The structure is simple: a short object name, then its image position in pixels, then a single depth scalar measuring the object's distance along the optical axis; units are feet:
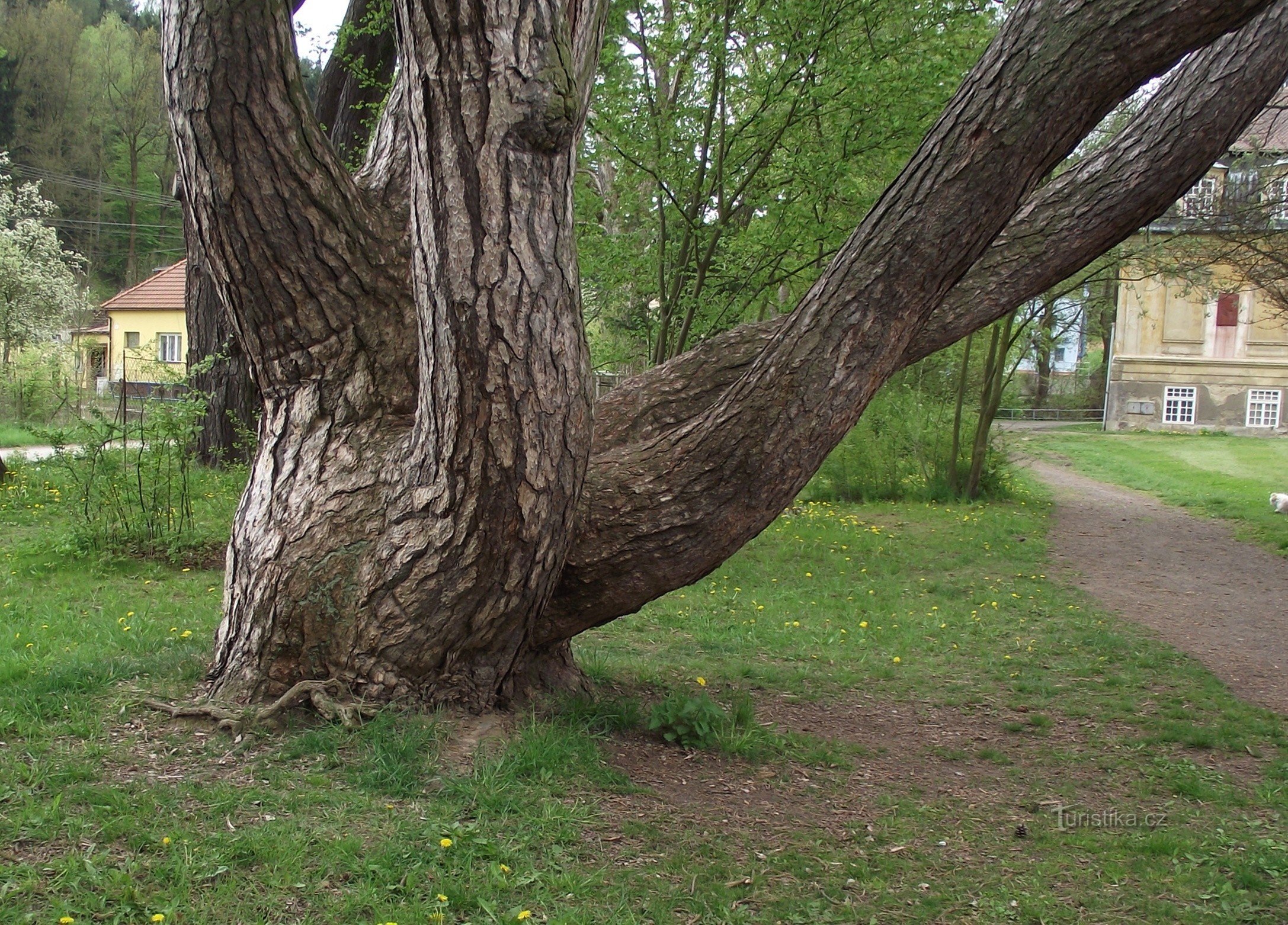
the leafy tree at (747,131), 29.99
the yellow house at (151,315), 127.95
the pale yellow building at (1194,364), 107.14
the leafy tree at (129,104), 148.05
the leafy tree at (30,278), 94.53
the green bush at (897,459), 51.78
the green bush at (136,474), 24.36
